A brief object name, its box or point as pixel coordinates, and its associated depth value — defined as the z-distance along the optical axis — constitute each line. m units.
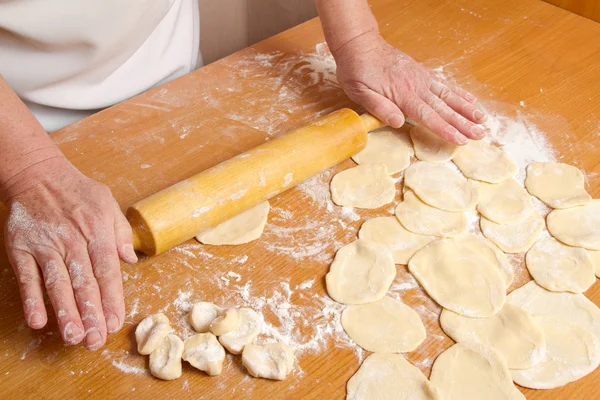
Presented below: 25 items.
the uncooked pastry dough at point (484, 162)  1.60
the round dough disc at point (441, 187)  1.52
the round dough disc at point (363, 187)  1.53
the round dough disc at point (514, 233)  1.42
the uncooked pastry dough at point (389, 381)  1.13
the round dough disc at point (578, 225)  1.42
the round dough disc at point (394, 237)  1.40
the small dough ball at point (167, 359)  1.15
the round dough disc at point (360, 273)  1.30
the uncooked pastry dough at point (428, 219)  1.45
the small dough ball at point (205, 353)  1.15
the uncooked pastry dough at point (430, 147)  1.66
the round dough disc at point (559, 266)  1.32
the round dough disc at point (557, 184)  1.52
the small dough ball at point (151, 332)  1.18
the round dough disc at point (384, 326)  1.22
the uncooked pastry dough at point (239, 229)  1.43
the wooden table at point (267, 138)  1.18
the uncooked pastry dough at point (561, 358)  1.15
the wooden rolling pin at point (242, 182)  1.33
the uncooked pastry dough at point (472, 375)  1.13
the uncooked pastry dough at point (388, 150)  1.65
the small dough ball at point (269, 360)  1.16
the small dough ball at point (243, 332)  1.20
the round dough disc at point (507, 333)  1.18
